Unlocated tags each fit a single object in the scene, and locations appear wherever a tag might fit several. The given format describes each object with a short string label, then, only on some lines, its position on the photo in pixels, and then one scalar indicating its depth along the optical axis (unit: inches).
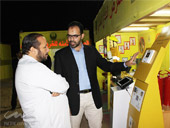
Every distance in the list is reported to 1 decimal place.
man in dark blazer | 67.2
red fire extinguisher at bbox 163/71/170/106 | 65.2
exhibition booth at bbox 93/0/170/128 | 57.9
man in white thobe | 47.1
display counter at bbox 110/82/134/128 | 86.4
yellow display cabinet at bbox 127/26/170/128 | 57.8
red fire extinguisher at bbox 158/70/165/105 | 67.0
